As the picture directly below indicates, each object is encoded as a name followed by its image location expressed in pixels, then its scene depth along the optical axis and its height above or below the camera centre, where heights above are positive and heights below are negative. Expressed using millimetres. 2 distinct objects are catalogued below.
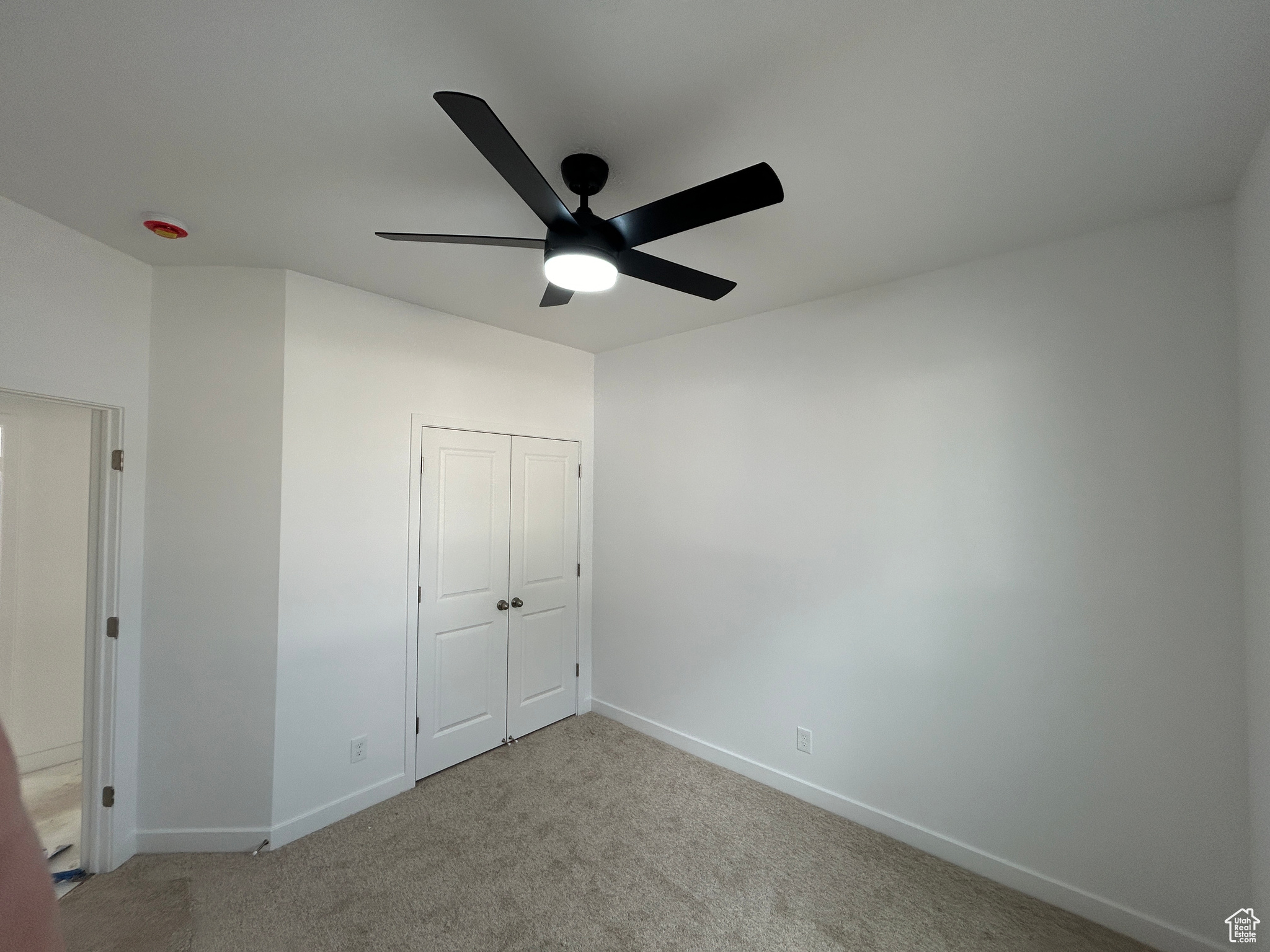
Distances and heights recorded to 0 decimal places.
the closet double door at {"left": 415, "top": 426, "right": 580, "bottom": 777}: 3137 -675
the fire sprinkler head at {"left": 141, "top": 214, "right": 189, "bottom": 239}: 2062 +954
